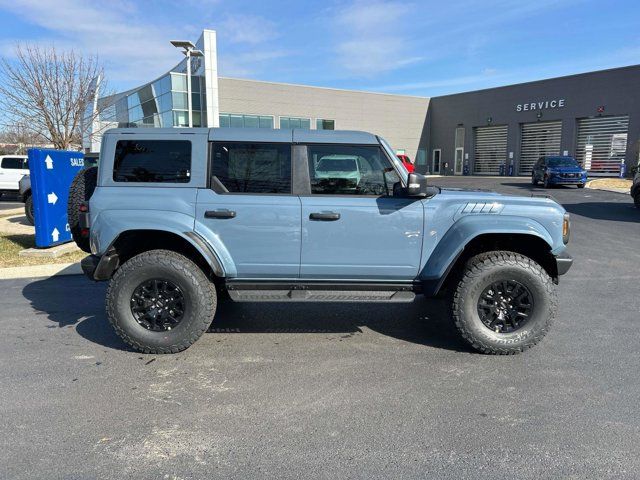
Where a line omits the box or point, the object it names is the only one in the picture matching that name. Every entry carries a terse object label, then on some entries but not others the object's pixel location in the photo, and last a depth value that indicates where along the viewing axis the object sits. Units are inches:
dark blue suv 892.0
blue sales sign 326.8
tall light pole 912.9
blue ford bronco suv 160.4
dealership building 1280.8
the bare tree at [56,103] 603.8
